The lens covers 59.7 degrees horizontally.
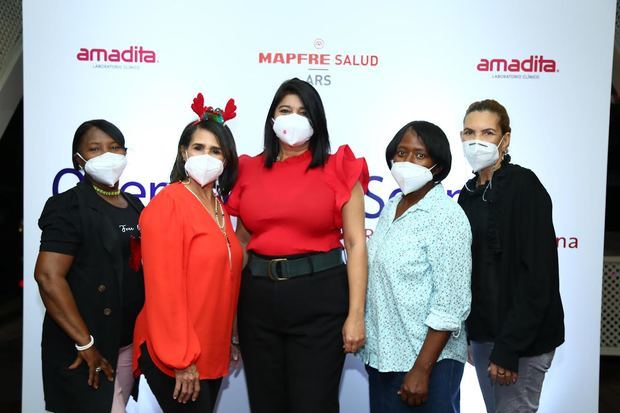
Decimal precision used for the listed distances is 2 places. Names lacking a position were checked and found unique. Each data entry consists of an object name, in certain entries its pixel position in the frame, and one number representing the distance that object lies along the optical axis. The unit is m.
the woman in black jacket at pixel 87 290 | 1.98
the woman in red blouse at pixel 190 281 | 1.78
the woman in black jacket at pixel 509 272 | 1.89
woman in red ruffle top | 1.95
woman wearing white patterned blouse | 1.78
